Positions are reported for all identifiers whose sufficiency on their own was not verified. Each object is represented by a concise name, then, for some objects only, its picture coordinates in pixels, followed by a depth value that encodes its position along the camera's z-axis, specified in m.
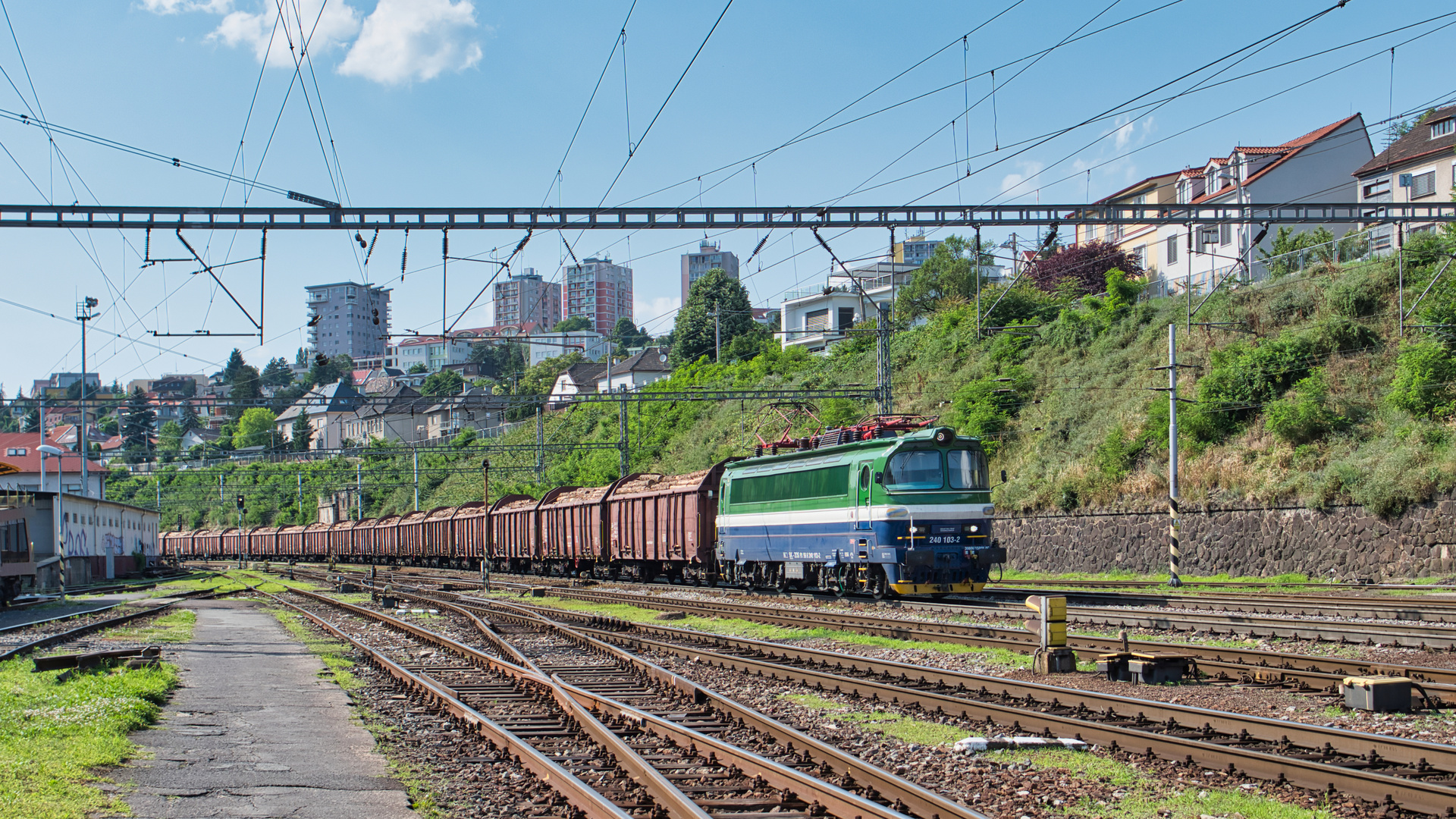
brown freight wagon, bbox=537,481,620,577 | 38.34
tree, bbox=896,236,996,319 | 71.62
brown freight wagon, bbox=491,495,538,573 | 45.88
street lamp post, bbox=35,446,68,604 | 34.12
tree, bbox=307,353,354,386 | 170.93
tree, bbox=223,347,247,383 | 179.50
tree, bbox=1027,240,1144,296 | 58.97
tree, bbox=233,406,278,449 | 138.88
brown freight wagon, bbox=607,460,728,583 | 30.69
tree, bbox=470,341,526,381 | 174.38
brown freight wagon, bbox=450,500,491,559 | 50.81
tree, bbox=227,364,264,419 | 157.50
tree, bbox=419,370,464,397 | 141.12
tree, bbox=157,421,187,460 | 147.85
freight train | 21.42
